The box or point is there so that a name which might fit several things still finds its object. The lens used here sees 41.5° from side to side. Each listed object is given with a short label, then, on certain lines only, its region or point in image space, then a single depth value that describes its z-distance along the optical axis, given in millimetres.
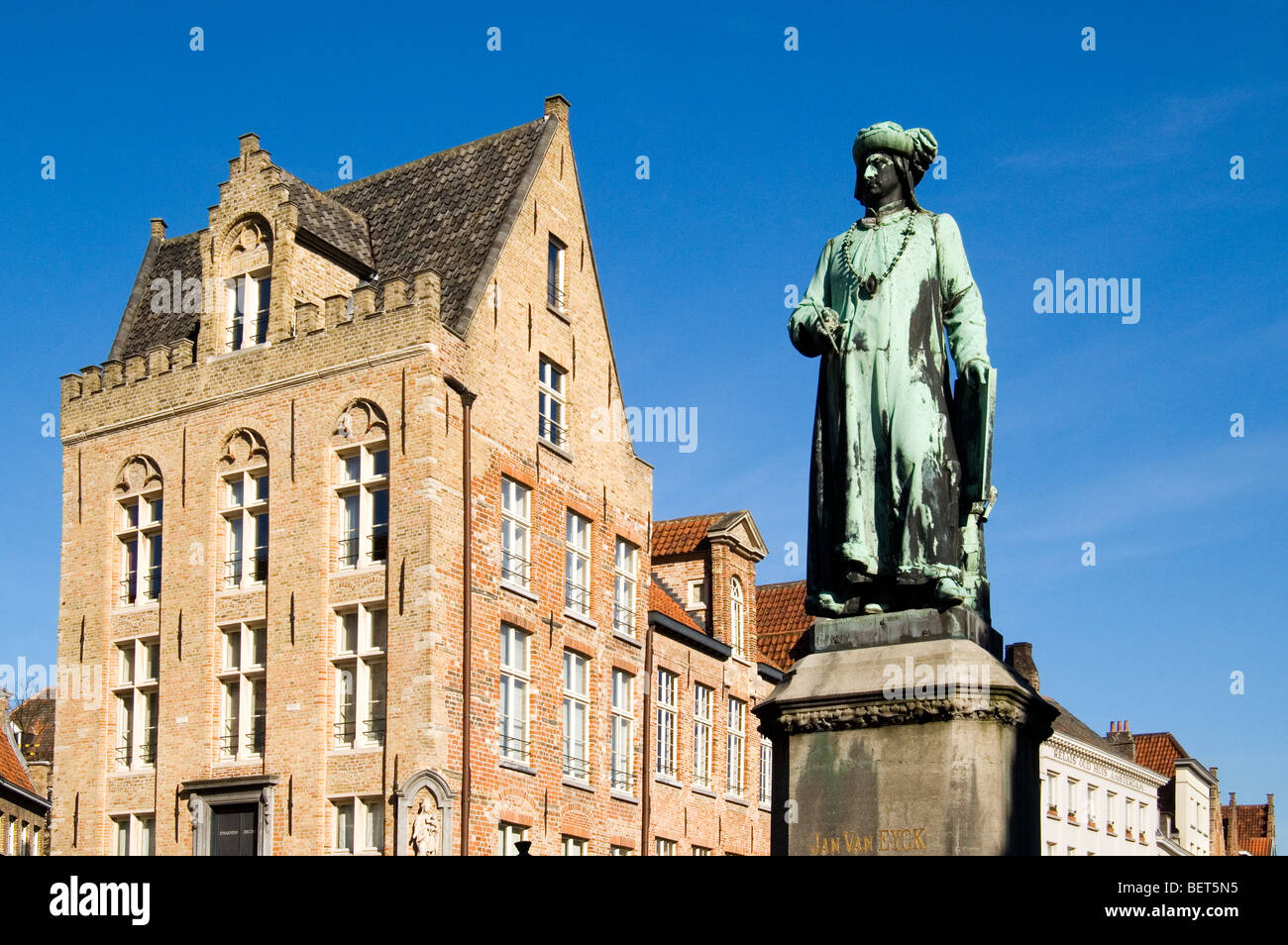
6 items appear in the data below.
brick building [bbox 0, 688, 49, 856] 46478
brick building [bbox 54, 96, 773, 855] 29062
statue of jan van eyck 8477
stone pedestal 7836
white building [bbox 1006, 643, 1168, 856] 53625
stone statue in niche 27359
